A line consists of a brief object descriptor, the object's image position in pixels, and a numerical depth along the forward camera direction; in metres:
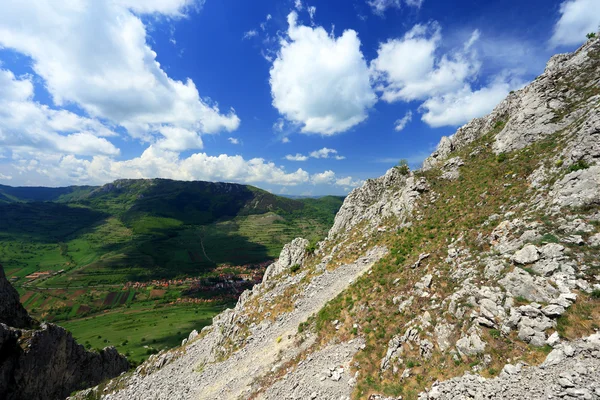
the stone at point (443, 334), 17.80
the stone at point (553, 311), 14.66
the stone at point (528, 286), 16.19
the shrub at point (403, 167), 61.90
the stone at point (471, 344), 15.99
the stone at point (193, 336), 53.08
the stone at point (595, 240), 17.32
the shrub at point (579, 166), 23.74
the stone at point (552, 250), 17.80
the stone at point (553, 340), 13.75
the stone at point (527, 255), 18.68
